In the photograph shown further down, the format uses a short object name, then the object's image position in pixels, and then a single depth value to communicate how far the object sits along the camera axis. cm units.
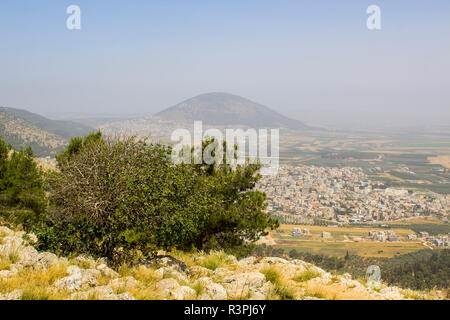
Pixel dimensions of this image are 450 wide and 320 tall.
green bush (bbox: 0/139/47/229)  1445
